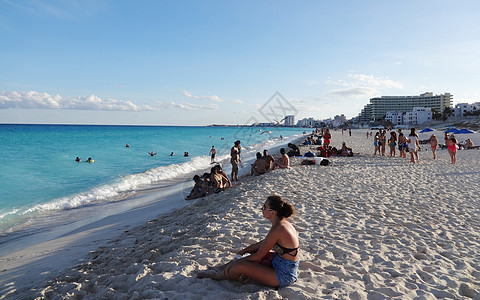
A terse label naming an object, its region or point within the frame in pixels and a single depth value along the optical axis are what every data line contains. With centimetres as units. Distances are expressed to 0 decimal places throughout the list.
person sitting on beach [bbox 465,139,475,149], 2068
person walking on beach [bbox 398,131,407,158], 1595
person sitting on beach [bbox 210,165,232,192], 939
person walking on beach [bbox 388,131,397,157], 1621
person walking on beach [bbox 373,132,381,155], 1741
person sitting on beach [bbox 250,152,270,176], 1166
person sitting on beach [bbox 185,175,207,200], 934
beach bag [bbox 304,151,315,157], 1424
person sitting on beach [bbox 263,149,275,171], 1189
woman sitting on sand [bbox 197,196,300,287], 298
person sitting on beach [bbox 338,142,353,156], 1656
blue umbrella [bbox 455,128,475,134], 2462
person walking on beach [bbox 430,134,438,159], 1536
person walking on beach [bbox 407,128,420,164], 1340
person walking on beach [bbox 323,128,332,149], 1838
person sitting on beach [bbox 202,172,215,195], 939
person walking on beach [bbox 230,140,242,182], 1195
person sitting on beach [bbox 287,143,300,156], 1616
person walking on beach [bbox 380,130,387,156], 1670
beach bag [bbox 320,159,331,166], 1284
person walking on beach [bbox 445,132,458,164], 1323
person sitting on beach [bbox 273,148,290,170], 1179
